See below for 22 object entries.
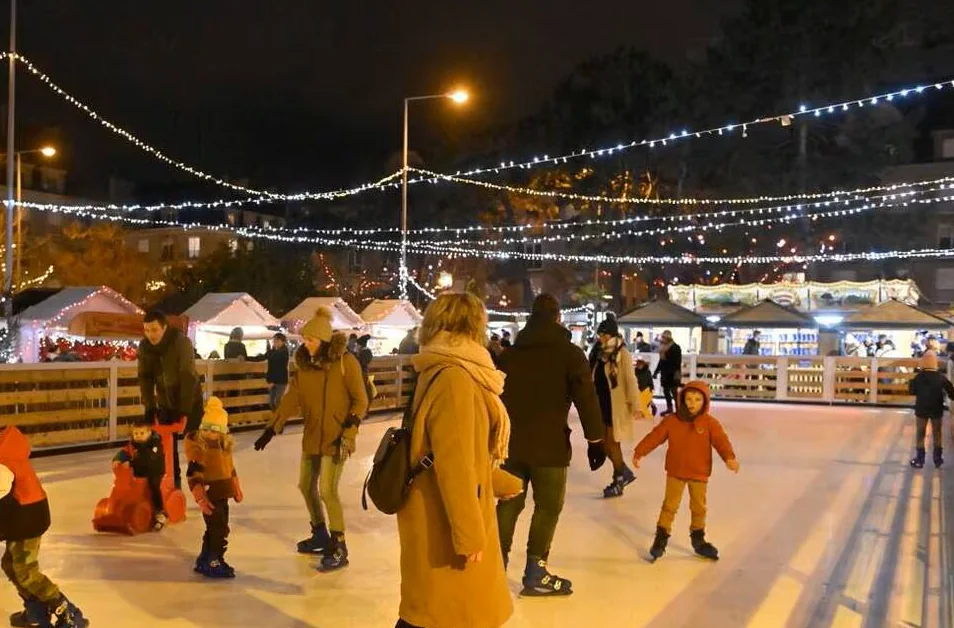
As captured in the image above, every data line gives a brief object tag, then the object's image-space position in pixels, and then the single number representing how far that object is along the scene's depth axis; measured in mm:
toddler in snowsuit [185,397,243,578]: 5211
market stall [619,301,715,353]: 25156
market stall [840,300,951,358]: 23281
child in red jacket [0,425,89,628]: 3867
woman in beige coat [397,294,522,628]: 2812
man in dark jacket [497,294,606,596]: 4742
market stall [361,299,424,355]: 21594
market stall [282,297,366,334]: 21250
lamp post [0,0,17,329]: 14570
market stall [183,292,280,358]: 19391
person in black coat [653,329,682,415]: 15297
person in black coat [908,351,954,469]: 10164
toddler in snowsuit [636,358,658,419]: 12853
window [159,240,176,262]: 48125
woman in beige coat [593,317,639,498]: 7555
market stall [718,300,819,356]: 24109
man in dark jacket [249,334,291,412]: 12484
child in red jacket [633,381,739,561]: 5883
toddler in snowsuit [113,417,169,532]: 6172
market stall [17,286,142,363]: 18172
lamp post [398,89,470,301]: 17562
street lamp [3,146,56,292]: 15596
